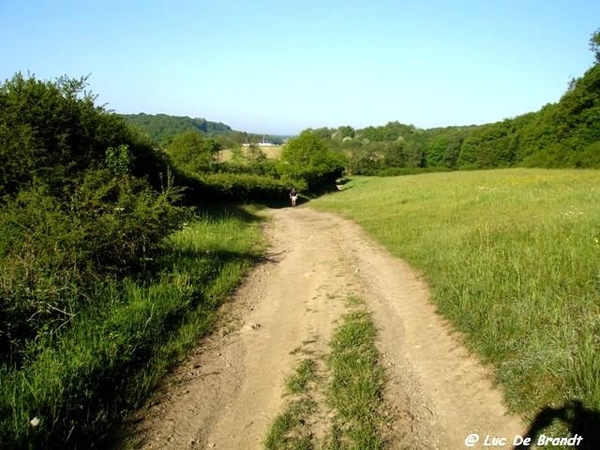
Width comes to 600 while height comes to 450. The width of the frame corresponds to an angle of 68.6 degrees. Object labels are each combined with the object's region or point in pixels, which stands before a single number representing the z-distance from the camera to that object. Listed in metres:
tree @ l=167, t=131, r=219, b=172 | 56.84
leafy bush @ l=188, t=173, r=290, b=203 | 25.90
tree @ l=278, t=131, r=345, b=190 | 65.19
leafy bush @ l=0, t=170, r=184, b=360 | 5.42
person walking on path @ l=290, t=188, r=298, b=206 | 37.62
